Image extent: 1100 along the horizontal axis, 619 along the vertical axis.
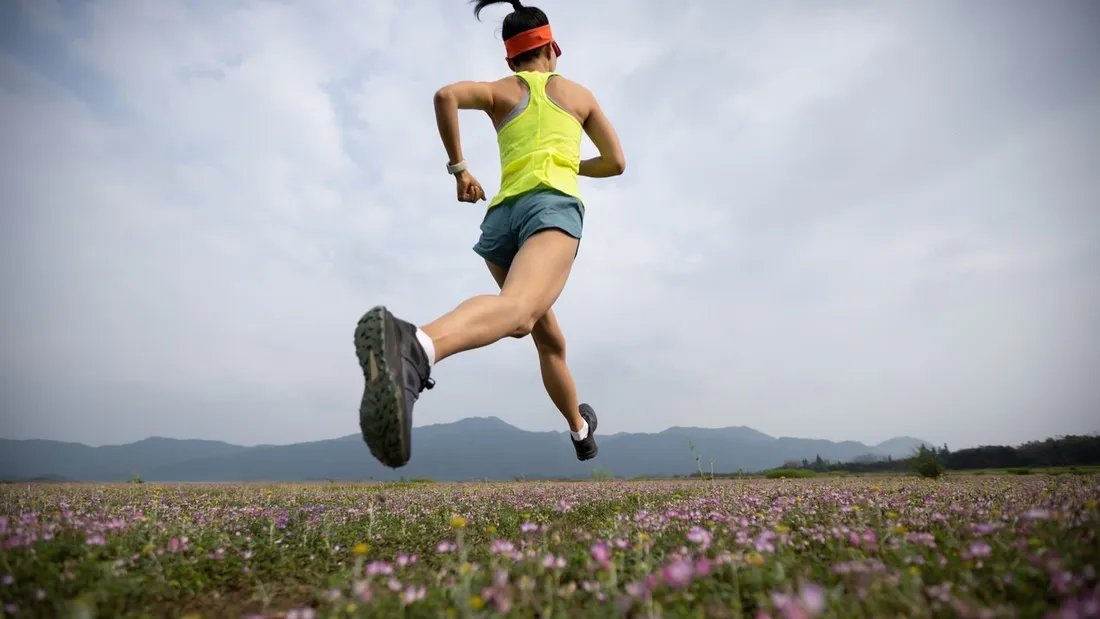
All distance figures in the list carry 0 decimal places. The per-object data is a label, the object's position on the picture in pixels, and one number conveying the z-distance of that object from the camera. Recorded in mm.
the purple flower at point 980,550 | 2167
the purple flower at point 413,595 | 1965
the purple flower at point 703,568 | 1985
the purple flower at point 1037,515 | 2482
